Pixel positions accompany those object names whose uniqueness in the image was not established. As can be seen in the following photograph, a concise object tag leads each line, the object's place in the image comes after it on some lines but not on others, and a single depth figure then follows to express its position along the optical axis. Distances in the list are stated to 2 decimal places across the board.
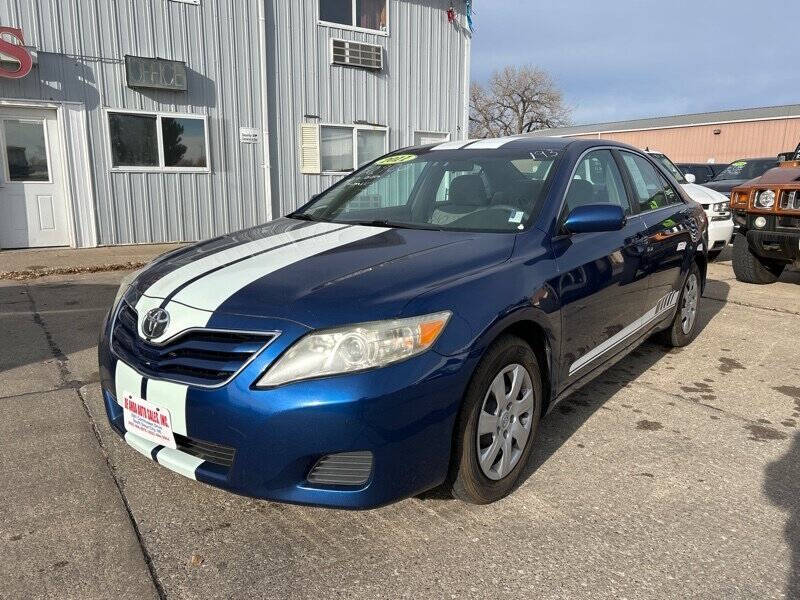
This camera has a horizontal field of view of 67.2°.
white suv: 8.16
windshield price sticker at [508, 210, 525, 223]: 2.94
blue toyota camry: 2.00
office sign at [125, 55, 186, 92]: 9.31
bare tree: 52.53
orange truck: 6.13
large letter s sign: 8.30
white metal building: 8.89
